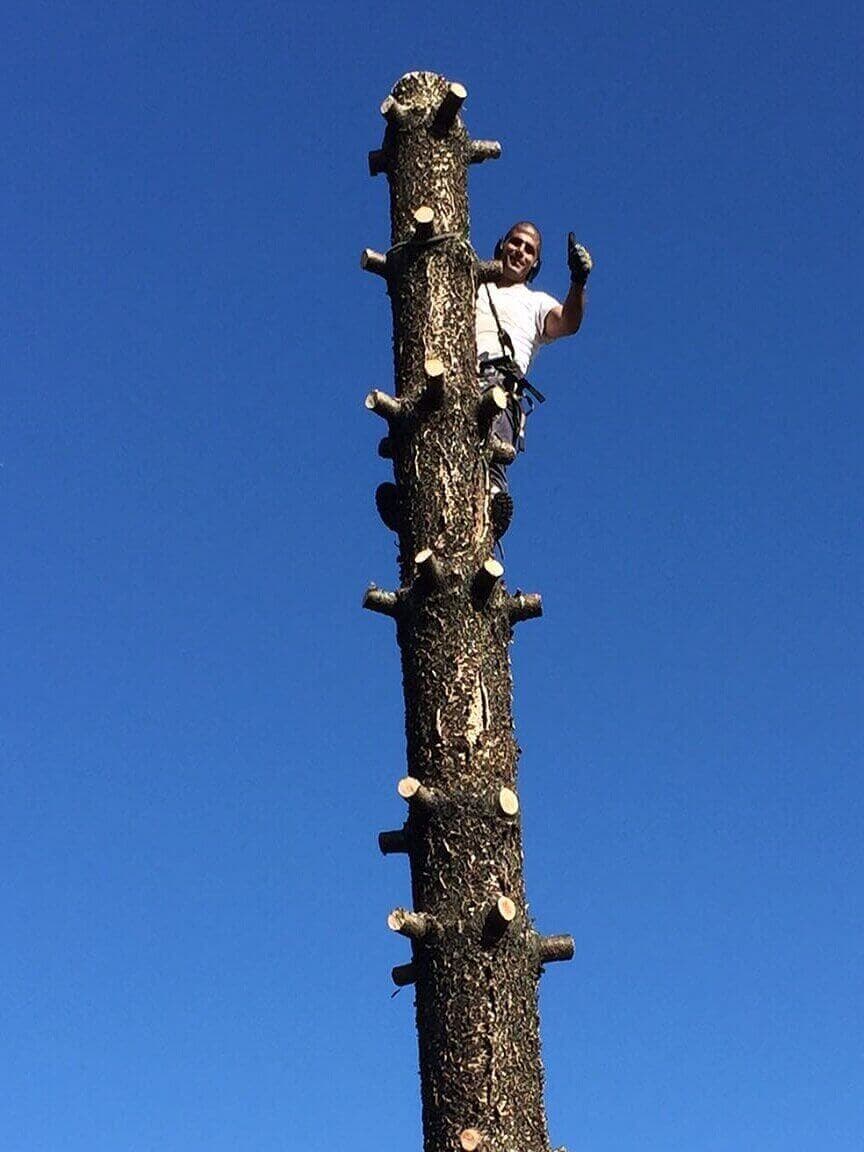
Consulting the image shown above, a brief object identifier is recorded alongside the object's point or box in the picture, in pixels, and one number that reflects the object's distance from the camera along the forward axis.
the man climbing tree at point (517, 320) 7.88
